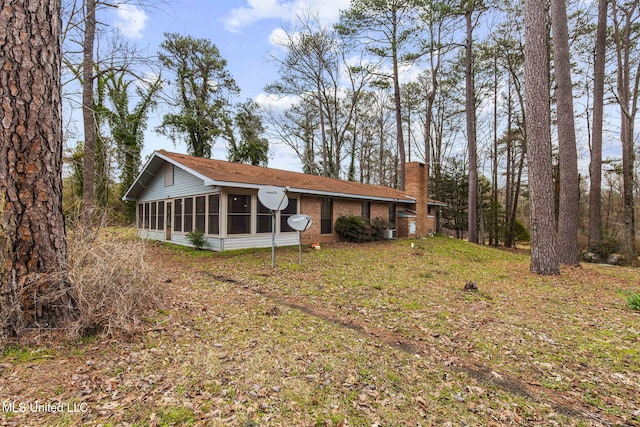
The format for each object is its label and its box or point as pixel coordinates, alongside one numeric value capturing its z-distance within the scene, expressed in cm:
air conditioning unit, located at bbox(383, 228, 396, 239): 1488
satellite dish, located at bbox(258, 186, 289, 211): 750
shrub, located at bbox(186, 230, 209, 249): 1010
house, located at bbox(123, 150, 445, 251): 1002
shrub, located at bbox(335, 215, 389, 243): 1320
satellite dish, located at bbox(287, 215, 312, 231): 790
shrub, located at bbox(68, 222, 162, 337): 295
